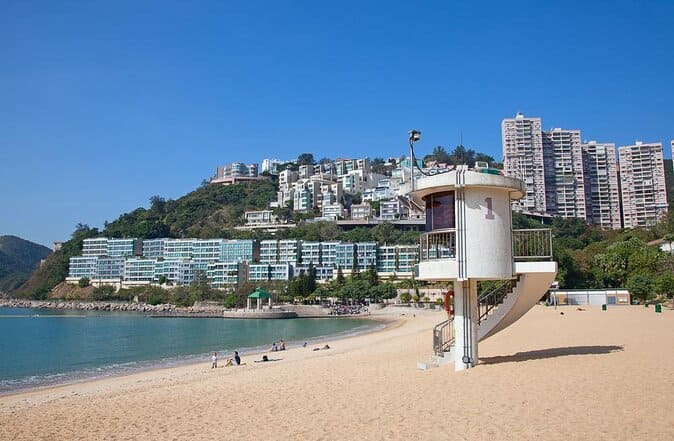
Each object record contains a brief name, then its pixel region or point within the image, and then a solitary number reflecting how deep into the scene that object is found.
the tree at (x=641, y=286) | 54.09
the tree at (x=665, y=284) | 48.34
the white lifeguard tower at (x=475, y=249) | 13.77
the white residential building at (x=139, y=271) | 127.56
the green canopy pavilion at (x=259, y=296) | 83.91
